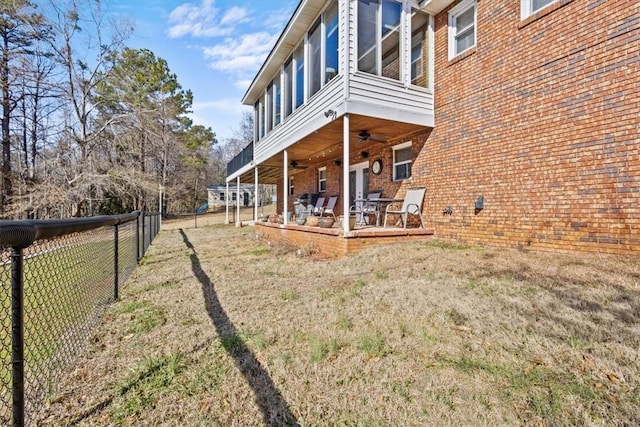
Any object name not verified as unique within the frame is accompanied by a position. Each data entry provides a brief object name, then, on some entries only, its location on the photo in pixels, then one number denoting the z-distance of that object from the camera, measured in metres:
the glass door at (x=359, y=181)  9.47
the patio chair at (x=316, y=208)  10.71
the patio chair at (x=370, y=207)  8.18
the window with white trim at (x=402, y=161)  7.84
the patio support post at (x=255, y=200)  12.76
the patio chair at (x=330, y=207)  10.65
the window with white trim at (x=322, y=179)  11.95
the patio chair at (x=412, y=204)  7.07
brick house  4.29
